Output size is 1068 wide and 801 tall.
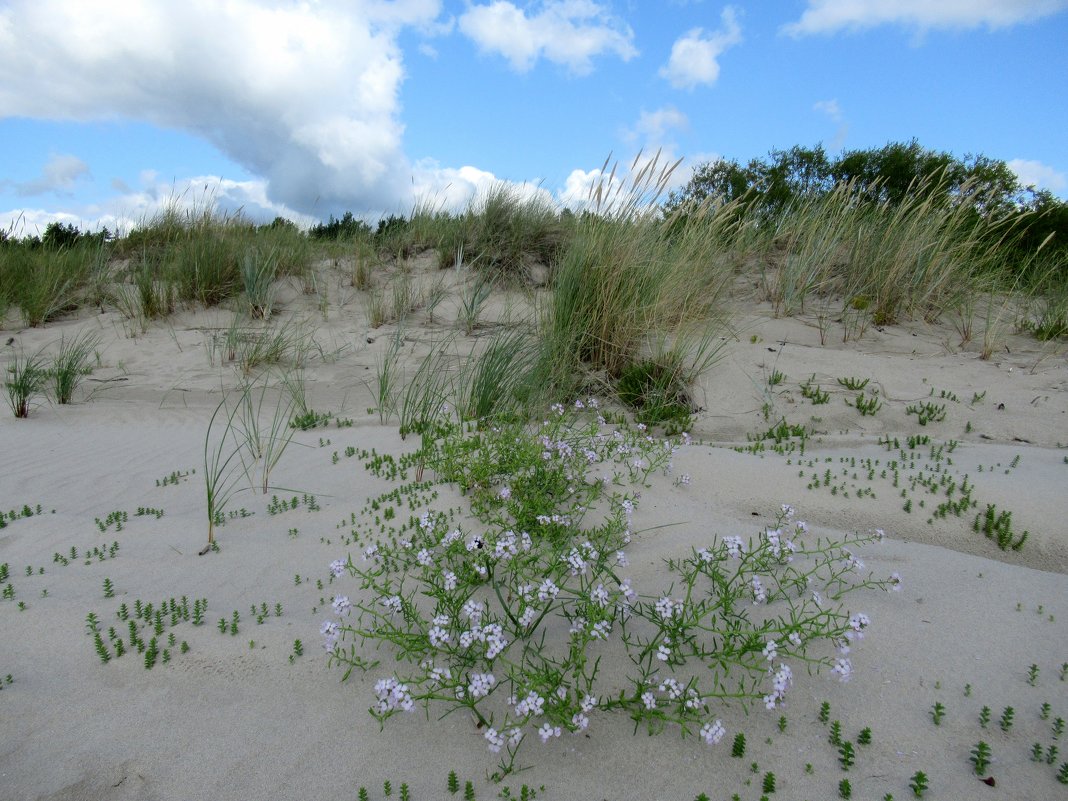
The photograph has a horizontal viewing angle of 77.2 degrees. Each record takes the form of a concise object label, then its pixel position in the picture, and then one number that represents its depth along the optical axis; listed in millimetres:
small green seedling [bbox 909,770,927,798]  1855
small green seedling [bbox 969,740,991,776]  1943
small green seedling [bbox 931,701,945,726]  2131
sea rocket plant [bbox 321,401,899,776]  2178
